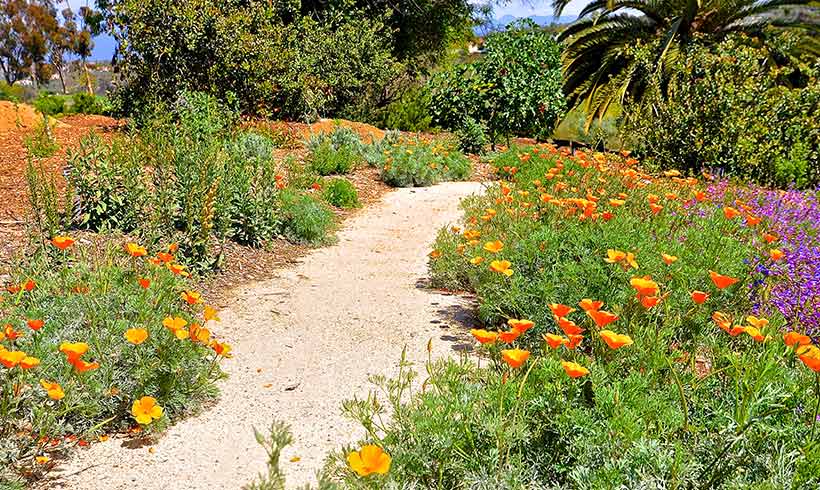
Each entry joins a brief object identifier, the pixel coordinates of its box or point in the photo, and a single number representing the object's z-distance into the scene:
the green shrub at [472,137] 10.49
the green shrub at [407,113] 13.52
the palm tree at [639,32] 13.40
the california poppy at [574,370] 1.75
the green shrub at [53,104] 12.46
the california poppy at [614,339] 1.80
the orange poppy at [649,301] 2.06
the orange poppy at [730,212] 3.42
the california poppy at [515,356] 1.75
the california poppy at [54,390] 2.06
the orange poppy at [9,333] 2.26
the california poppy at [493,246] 2.89
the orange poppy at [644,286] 2.04
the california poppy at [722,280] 2.11
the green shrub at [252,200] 5.14
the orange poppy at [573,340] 1.95
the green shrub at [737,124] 8.38
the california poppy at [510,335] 1.99
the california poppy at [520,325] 1.93
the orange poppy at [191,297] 2.72
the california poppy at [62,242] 2.81
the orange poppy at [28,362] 1.94
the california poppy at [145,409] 2.32
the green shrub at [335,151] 7.79
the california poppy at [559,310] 2.00
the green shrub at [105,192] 4.51
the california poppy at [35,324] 2.26
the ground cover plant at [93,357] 2.30
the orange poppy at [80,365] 2.05
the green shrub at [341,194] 6.97
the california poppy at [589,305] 2.03
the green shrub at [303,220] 5.55
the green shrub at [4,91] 15.42
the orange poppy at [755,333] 2.00
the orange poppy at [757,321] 2.13
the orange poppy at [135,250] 2.93
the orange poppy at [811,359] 1.62
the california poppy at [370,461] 1.44
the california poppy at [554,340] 1.89
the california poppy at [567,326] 1.91
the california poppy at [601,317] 1.93
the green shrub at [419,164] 8.17
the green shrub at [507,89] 11.20
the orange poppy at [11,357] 1.93
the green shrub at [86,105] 14.71
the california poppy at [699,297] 2.19
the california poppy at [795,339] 1.91
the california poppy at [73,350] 2.04
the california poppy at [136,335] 2.32
